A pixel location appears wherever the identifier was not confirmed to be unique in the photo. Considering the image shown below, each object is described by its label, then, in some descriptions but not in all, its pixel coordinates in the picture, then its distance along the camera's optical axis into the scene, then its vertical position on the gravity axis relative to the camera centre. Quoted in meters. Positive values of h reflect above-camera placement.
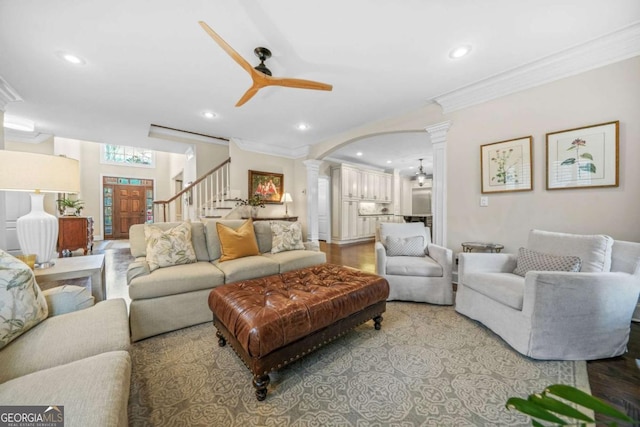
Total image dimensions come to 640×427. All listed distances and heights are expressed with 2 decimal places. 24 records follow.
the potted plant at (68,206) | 5.16 +0.10
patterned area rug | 1.29 -1.06
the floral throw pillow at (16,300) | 1.12 -0.43
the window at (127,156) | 7.39 +1.72
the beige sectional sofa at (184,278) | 2.04 -0.63
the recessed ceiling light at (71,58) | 2.28 +1.45
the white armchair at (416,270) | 2.63 -0.64
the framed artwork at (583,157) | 2.23 +0.52
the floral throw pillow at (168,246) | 2.39 -0.35
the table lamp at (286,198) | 5.63 +0.30
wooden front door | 7.61 +0.10
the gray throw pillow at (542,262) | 1.91 -0.42
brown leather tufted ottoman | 1.41 -0.67
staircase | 5.12 +0.32
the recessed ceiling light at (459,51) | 2.23 +1.48
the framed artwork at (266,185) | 5.40 +0.58
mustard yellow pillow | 2.80 -0.36
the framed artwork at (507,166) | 2.68 +0.52
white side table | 1.70 -0.43
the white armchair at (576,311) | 1.66 -0.68
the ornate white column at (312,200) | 5.57 +0.26
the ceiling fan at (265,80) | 2.08 +1.14
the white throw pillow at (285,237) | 3.28 -0.36
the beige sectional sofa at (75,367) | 0.80 -0.61
